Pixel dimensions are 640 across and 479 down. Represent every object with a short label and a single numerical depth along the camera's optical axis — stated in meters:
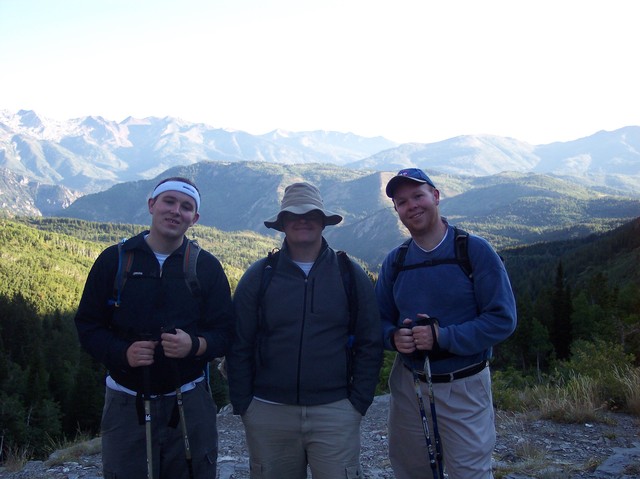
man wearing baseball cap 3.56
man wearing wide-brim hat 3.83
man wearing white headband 3.63
